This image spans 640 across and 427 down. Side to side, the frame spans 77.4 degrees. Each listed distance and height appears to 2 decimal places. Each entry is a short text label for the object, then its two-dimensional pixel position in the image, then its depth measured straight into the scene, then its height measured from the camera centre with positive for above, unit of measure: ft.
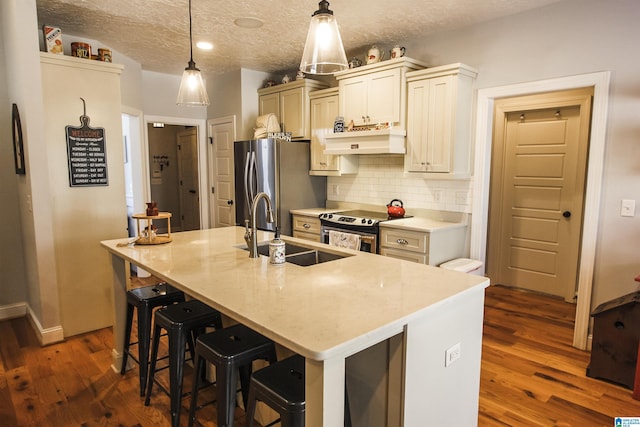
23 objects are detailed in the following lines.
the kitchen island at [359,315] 3.93 -1.66
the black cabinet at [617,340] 8.28 -3.63
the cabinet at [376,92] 12.20 +2.44
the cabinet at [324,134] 14.66 +1.27
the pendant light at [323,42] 5.82 +1.85
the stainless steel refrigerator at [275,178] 14.75 -0.38
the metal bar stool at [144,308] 7.79 -2.80
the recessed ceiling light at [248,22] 11.24 +4.16
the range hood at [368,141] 11.97 +0.84
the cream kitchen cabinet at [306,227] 14.35 -2.17
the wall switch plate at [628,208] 9.13 -0.90
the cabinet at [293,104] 15.38 +2.52
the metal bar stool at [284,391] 4.53 -2.64
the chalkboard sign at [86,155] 10.57 +0.33
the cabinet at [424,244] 11.12 -2.19
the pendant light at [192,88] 8.50 +1.69
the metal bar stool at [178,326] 6.59 -2.68
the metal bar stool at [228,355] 5.47 -2.64
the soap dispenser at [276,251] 6.81 -1.43
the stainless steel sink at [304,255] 8.04 -1.79
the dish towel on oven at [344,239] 12.51 -2.28
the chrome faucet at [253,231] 6.73 -1.18
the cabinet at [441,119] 11.22 +1.42
